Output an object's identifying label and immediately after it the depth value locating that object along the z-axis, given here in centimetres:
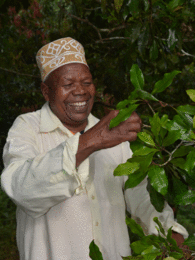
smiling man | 144
